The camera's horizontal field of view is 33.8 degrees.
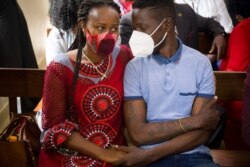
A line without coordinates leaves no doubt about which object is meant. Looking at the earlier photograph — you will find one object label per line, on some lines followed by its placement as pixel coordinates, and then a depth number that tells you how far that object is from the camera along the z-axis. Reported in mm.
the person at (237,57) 2505
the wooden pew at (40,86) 2215
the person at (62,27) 2812
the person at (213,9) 3521
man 1789
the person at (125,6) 3113
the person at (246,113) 1747
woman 1803
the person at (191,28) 2695
